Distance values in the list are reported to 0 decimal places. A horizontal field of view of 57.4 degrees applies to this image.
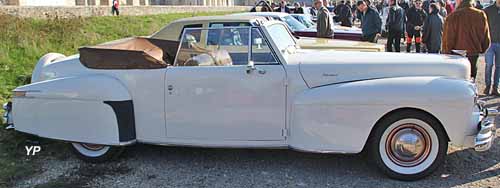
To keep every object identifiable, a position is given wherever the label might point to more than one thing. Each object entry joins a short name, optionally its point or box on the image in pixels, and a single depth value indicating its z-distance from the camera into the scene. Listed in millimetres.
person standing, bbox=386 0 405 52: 10633
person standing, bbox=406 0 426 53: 11469
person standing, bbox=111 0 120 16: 21000
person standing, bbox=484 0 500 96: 7129
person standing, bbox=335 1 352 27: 14082
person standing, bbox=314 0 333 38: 10134
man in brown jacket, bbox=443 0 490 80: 6617
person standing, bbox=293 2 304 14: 19175
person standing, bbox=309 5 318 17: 21798
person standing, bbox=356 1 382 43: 9836
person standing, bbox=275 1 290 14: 17750
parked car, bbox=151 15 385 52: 7020
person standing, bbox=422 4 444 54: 9195
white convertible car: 3951
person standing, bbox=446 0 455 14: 14212
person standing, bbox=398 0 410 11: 14418
